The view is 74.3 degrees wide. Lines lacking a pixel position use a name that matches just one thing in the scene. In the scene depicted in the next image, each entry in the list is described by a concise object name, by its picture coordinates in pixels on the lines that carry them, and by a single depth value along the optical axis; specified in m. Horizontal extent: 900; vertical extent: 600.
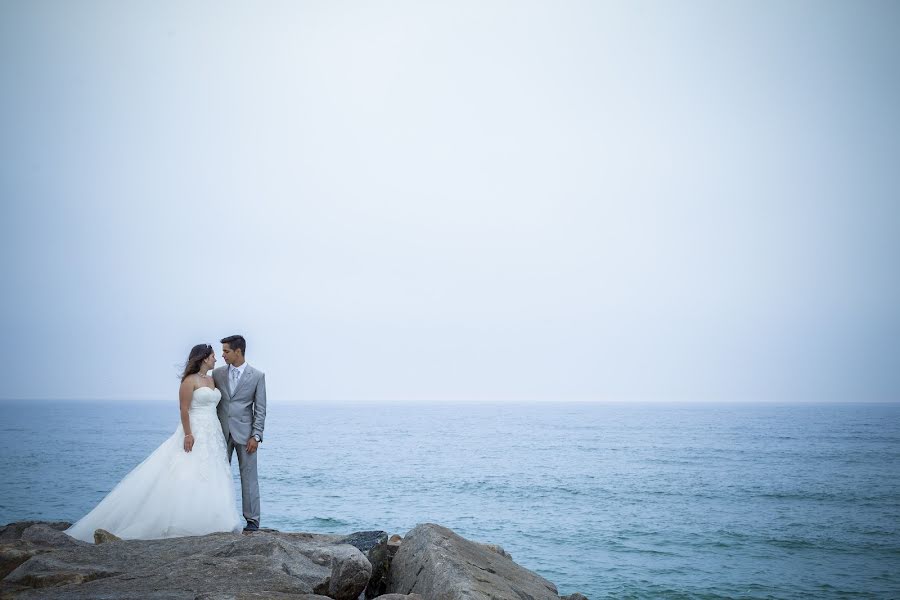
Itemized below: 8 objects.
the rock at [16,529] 7.87
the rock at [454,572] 6.43
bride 7.74
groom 8.75
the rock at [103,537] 7.35
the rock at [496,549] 10.80
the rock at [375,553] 8.21
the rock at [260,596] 4.96
